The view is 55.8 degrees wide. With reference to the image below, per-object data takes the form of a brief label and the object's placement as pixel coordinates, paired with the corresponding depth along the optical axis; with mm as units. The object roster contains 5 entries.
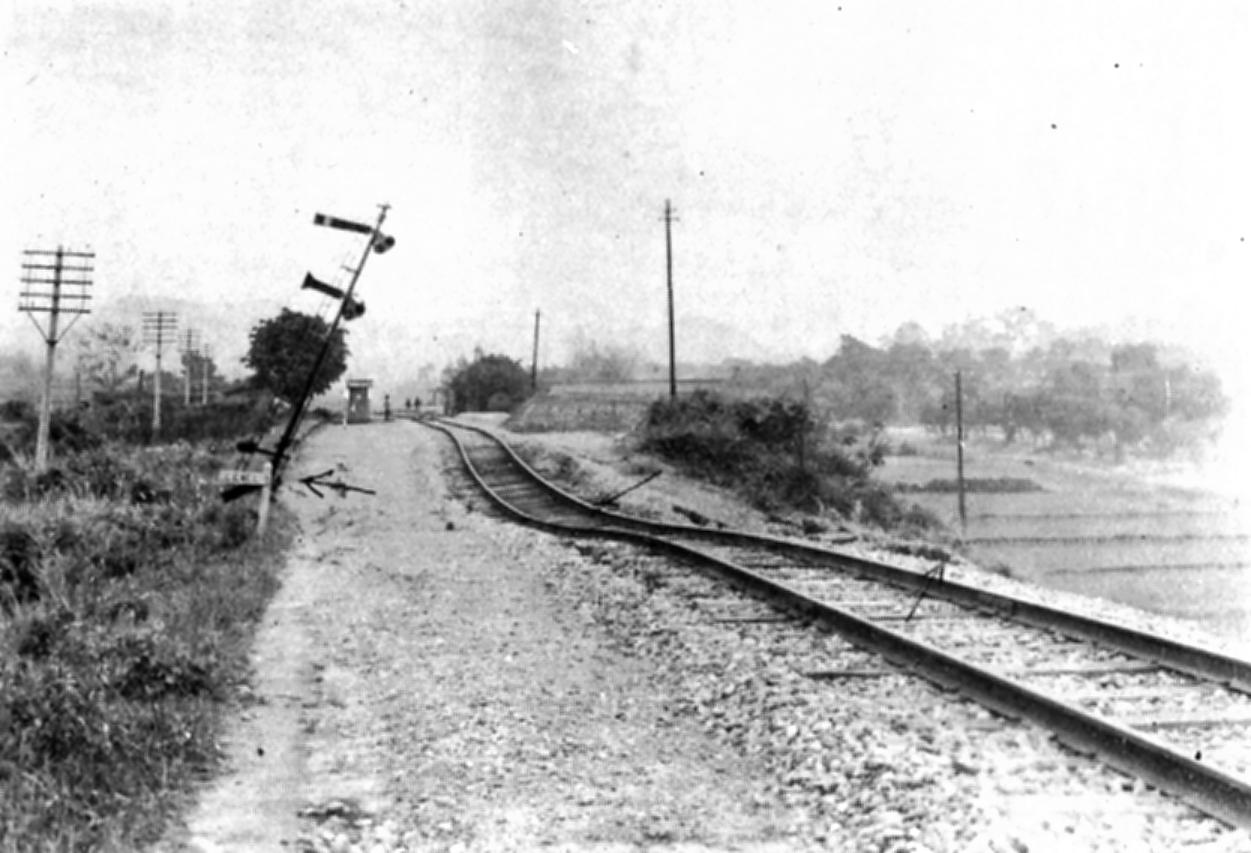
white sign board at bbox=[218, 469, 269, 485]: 14459
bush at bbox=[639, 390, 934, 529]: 31156
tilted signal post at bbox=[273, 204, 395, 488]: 16031
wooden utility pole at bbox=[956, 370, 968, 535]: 38109
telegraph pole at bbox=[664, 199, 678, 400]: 49500
